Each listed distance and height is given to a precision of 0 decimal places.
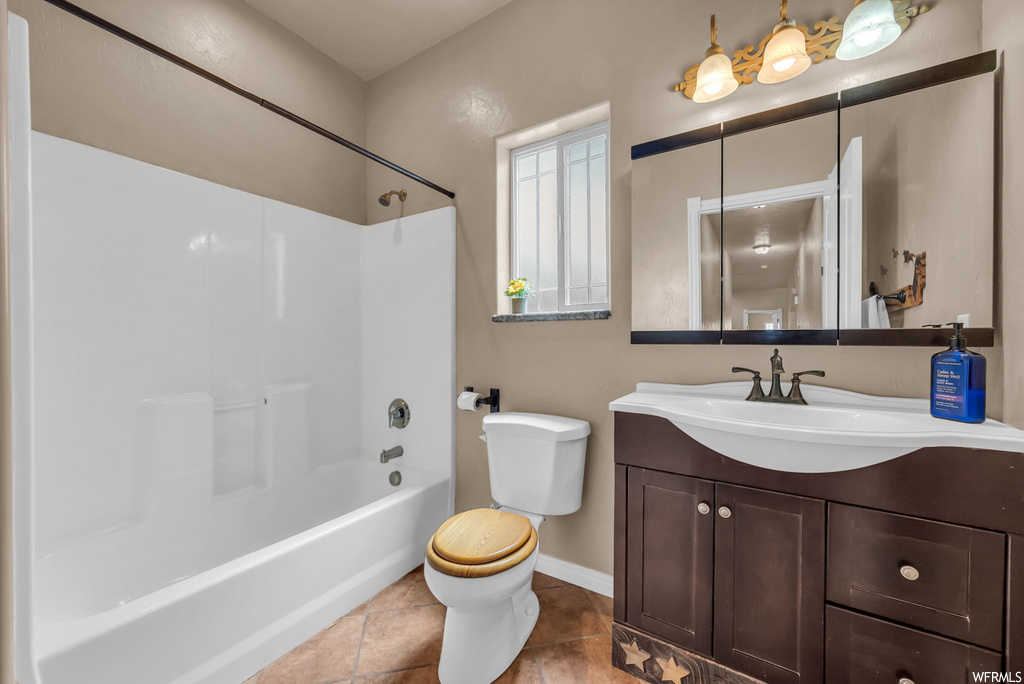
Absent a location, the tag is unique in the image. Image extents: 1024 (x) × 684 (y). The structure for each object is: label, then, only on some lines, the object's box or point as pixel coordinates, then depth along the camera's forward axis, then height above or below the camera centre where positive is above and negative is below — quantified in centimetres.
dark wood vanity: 86 -58
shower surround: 118 -34
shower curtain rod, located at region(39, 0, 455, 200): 100 +82
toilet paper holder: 197 -31
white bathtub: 100 -83
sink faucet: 129 -18
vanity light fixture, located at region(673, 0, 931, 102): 116 +92
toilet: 121 -68
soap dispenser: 99 -12
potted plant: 190 +21
